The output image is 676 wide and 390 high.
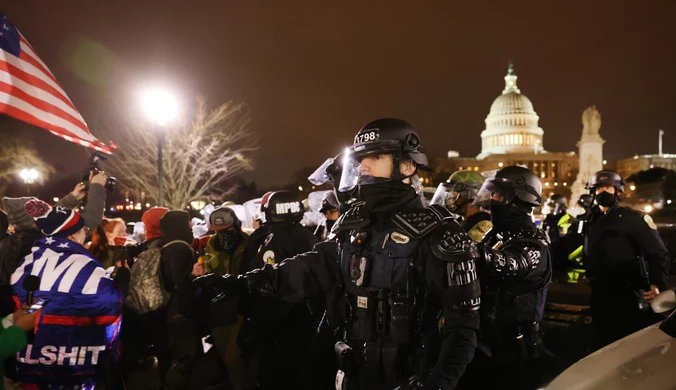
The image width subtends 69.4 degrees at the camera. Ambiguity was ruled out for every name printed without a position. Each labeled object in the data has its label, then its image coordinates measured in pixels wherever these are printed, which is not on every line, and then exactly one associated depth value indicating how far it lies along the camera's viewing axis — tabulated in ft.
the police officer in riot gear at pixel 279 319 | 14.23
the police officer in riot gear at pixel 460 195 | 18.62
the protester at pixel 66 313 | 9.61
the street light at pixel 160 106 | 35.12
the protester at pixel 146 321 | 14.79
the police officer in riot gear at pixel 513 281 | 11.03
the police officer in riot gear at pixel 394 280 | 7.76
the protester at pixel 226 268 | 15.34
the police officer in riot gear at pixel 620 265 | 15.34
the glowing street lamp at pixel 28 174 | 74.59
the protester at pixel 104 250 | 16.94
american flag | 12.83
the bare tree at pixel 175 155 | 71.41
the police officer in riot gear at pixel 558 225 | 30.89
